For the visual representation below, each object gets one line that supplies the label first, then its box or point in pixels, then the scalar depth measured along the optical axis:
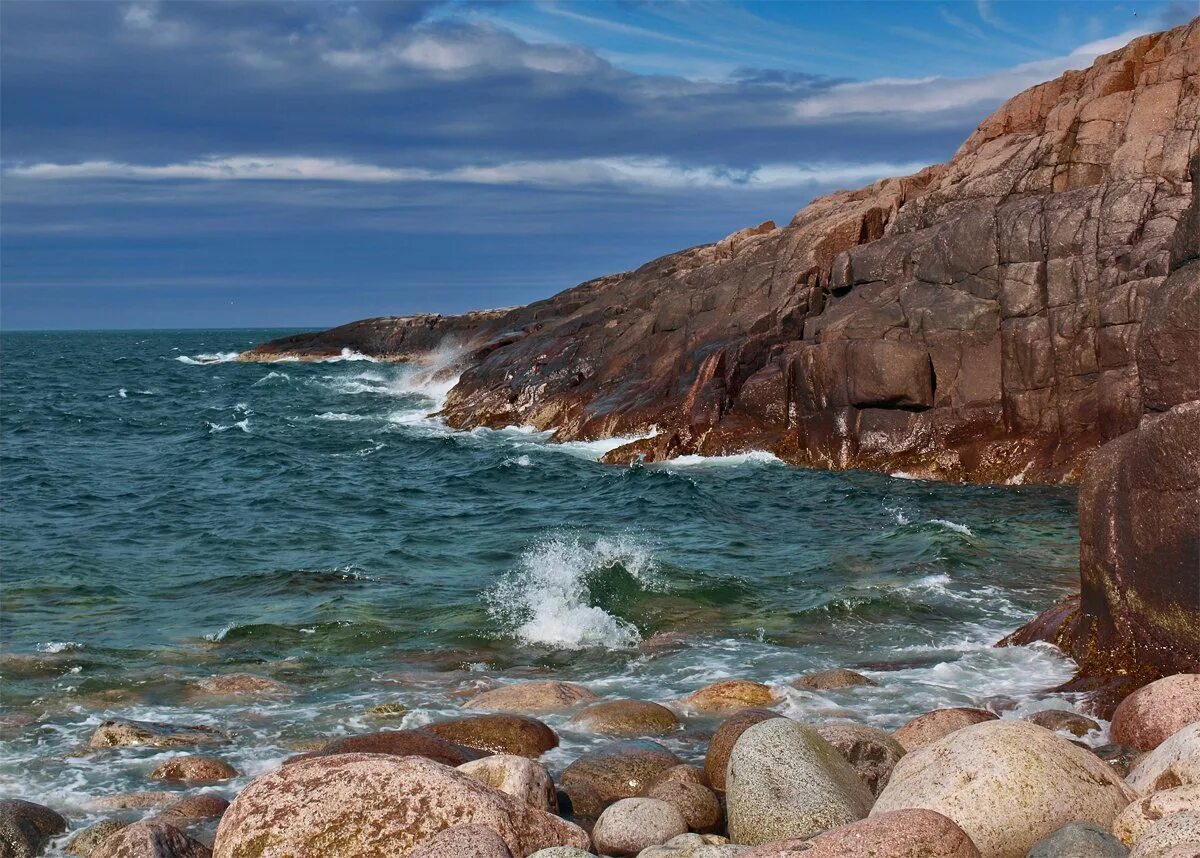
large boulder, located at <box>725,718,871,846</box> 8.41
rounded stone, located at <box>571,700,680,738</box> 12.13
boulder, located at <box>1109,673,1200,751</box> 10.11
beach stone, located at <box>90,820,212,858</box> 8.53
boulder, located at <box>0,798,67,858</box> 9.12
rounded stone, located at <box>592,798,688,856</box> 8.71
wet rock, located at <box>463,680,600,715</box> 13.05
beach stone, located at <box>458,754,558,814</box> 9.36
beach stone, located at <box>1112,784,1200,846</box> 7.13
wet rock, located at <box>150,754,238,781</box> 10.96
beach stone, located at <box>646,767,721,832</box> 9.32
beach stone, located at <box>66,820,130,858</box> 9.16
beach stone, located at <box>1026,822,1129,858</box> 6.83
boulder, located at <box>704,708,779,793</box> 10.33
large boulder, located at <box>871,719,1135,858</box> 7.65
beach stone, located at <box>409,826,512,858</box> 7.39
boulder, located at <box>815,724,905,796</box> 9.91
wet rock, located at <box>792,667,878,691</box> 13.45
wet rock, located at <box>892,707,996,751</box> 10.62
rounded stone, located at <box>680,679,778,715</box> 12.91
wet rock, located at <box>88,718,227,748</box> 11.99
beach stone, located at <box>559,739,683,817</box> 9.99
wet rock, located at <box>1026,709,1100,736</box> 10.98
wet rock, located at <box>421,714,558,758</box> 11.42
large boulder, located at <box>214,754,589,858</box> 8.05
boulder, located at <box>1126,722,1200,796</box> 7.97
